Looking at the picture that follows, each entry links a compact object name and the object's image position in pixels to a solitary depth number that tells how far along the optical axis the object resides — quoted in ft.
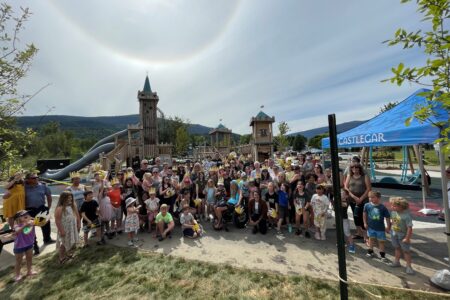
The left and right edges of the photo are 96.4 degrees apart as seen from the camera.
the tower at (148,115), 76.07
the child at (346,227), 14.20
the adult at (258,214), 18.03
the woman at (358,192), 15.57
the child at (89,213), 16.24
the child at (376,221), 13.10
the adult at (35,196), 16.39
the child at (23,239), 12.81
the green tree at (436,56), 5.81
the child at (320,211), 16.21
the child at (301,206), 17.34
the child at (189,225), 17.48
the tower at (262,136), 67.67
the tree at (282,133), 113.57
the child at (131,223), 16.72
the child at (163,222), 17.34
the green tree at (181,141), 113.91
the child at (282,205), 18.19
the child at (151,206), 18.61
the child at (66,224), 14.35
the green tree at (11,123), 10.41
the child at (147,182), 19.88
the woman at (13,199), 15.28
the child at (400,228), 11.69
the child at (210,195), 20.54
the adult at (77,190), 17.52
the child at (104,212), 17.37
